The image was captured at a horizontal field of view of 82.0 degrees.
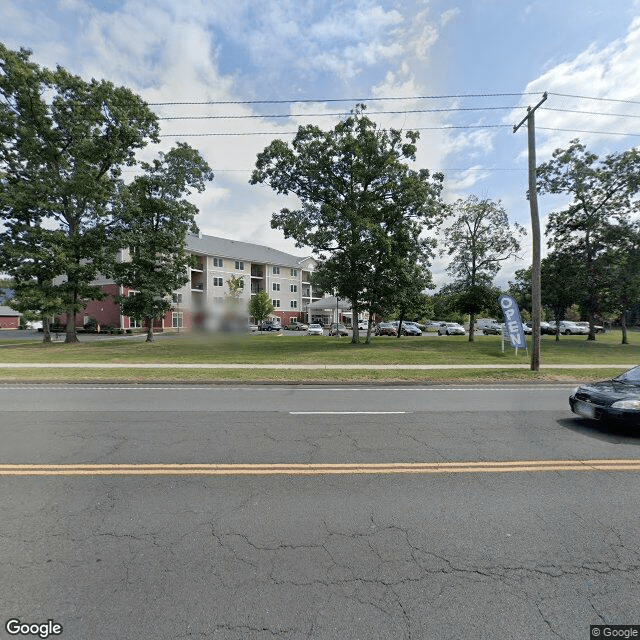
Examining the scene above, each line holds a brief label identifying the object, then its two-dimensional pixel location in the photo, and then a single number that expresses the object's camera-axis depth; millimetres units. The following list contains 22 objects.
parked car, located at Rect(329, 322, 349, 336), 45750
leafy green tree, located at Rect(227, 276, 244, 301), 51125
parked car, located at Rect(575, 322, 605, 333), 51431
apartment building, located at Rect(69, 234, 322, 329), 45781
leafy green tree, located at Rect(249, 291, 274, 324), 53219
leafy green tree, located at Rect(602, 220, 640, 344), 27869
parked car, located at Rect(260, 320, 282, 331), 52325
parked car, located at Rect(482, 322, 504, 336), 48188
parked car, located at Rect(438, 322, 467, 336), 45031
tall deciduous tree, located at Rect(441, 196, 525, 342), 30172
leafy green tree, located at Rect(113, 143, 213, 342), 27078
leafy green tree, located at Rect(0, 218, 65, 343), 24188
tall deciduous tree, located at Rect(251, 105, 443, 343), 24250
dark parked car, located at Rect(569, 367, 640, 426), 5797
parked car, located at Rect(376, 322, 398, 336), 43719
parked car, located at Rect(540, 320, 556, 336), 48062
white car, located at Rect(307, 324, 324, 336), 45388
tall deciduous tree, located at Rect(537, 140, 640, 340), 29469
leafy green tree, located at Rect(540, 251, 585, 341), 29672
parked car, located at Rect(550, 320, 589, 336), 48000
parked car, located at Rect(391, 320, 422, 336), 42938
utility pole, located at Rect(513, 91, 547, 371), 13164
